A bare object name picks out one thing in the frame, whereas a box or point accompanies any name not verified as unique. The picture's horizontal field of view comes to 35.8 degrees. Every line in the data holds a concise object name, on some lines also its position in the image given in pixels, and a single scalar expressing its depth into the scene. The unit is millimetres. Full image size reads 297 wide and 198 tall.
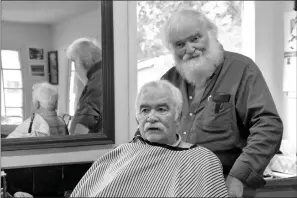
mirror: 2936
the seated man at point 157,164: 1746
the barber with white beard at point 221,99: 2113
